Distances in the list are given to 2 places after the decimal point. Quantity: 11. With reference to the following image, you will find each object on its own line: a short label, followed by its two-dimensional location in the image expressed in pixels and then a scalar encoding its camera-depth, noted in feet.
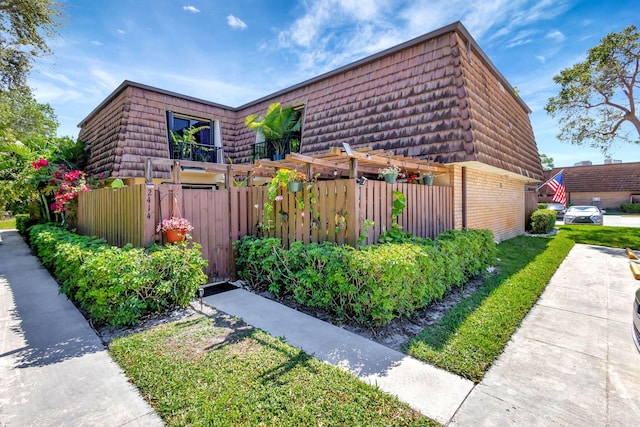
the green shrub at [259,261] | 16.61
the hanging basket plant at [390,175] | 17.79
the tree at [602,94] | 44.52
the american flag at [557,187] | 45.75
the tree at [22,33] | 32.50
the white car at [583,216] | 61.26
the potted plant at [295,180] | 17.38
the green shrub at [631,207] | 100.48
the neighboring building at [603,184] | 106.73
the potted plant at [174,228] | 16.16
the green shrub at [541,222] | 46.29
